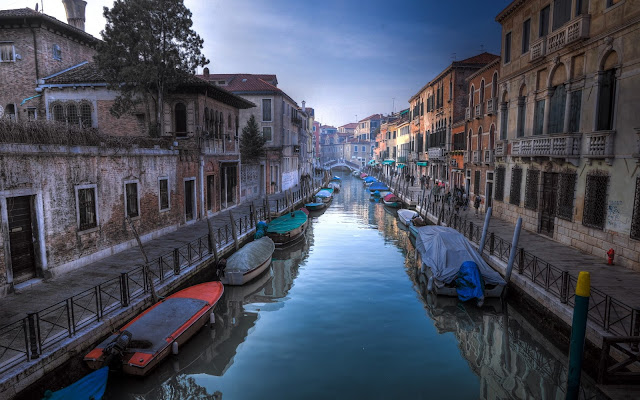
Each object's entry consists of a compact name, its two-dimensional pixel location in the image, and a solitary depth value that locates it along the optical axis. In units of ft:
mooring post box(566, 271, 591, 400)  20.15
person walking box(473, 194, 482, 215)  75.87
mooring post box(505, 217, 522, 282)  37.73
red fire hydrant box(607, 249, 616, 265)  37.22
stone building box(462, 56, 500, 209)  71.51
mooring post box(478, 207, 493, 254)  46.70
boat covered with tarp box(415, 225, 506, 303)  38.27
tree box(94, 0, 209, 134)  53.83
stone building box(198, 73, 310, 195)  117.08
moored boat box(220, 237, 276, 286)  44.04
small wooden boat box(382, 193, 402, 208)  111.14
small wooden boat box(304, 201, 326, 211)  106.52
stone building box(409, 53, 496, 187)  97.76
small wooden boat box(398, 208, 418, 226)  80.13
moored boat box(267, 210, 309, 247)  64.18
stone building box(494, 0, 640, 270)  36.37
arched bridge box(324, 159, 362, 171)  280.10
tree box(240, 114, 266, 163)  102.83
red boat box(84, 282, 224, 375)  24.12
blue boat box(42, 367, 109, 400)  19.61
